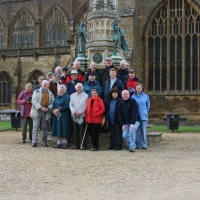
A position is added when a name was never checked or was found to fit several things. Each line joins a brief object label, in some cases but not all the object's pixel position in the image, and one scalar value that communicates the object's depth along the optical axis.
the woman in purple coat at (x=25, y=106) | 11.66
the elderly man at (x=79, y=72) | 10.74
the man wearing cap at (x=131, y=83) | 10.75
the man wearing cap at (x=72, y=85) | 10.79
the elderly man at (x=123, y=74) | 10.87
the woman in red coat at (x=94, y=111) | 9.84
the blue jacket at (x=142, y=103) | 10.59
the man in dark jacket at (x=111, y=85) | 10.31
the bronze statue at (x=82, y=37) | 12.83
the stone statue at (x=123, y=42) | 13.35
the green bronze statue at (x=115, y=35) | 12.41
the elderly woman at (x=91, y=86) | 10.35
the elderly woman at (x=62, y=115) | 10.30
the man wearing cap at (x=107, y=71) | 10.60
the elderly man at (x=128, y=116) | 9.75
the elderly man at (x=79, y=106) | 9.96
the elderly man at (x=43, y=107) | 10.66
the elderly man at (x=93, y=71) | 10.47
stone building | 28.45
